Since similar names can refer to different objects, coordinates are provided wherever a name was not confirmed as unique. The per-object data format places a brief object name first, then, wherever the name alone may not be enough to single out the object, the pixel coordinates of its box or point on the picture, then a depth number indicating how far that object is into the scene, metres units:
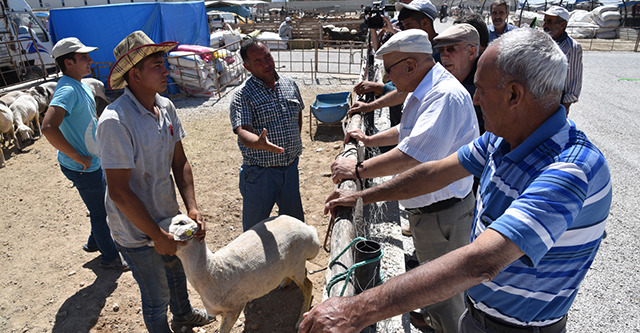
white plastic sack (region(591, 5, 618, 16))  25.12
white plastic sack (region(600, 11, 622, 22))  23.88
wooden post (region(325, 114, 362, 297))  1.93
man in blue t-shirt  3.59
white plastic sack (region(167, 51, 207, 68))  11.97
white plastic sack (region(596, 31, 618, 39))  24.03
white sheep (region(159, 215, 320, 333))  2.62
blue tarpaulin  11.73
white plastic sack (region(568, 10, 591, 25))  26.08
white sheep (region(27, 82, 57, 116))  9.70
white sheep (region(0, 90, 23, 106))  8.66
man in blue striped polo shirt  1.07
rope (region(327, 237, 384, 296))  1.75
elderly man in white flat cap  2.22
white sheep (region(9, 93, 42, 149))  8.30
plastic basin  8.17
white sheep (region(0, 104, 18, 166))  7.56
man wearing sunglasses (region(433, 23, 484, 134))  3.19
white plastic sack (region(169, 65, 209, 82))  12.21
